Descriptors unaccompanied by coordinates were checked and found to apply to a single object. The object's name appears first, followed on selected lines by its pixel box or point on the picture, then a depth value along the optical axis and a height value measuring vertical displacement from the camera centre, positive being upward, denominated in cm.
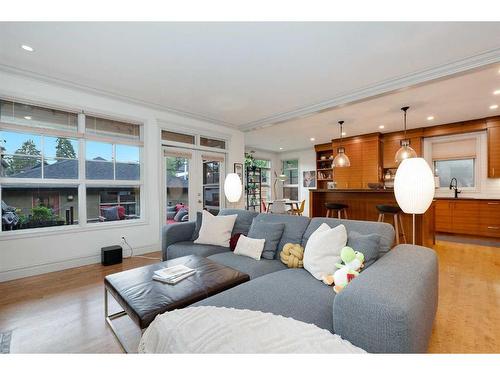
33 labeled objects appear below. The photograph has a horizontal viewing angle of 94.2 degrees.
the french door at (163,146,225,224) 446 +15
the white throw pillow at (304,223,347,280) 178 -51
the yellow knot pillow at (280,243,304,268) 208 -62
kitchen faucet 539 -2
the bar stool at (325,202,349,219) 477 -42
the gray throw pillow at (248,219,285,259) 233 -49
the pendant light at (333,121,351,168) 495 +57
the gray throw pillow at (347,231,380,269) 173 -45
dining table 787 -58
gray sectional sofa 105 -65
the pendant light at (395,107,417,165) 441 +64
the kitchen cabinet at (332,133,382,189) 624 +66
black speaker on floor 336 -95
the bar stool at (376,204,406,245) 387 -46
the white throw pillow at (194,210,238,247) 278 -50
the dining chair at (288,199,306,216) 713 -72
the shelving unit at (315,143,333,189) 777 +73
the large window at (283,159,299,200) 914 +31
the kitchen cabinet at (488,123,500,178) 479 +70
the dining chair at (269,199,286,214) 634 -52
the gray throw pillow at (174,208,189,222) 459 -49
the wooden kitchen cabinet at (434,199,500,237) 469 -68
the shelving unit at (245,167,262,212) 753 -3
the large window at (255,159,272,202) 891 +46
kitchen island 385 -42
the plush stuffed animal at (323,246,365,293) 156 -57
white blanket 91 -62
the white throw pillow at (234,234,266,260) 231 -60
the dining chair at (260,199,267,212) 789 -65
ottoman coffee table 141 -70
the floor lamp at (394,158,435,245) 181 +0
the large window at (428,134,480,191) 533 +63
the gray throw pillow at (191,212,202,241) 303 -52
